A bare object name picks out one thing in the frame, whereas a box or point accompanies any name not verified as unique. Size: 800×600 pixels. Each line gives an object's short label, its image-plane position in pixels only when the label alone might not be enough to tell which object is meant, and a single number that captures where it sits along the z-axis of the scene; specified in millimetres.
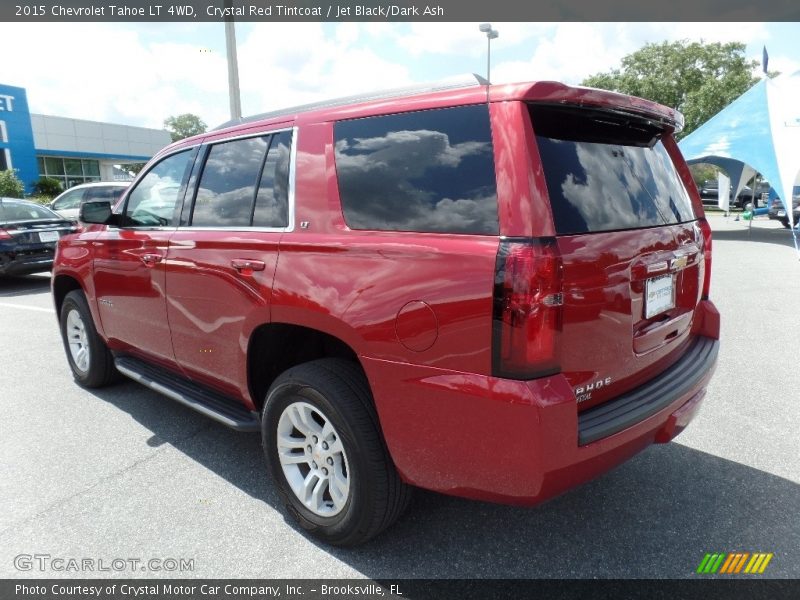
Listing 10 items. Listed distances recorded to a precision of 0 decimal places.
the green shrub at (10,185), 26469
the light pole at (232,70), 11391
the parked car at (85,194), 14750
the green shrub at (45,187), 33406
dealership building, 32906
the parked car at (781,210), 19062
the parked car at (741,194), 31062
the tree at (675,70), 40188
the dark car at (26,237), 9273
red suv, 1938
